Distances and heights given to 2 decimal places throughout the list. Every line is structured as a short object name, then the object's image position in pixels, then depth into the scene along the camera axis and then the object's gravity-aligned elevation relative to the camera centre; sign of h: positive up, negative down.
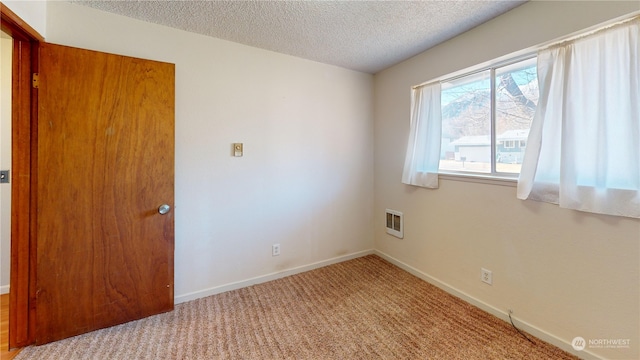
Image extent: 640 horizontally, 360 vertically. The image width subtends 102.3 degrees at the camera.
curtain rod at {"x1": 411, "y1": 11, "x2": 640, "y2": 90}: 1.45 +0.93
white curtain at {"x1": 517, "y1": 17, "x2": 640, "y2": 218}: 1.43 +0.34
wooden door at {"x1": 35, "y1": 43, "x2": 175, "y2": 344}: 1.73 -0.08
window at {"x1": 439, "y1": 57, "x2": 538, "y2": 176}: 1.97 +0.54
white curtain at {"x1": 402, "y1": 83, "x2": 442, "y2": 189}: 2.56 +0.43
